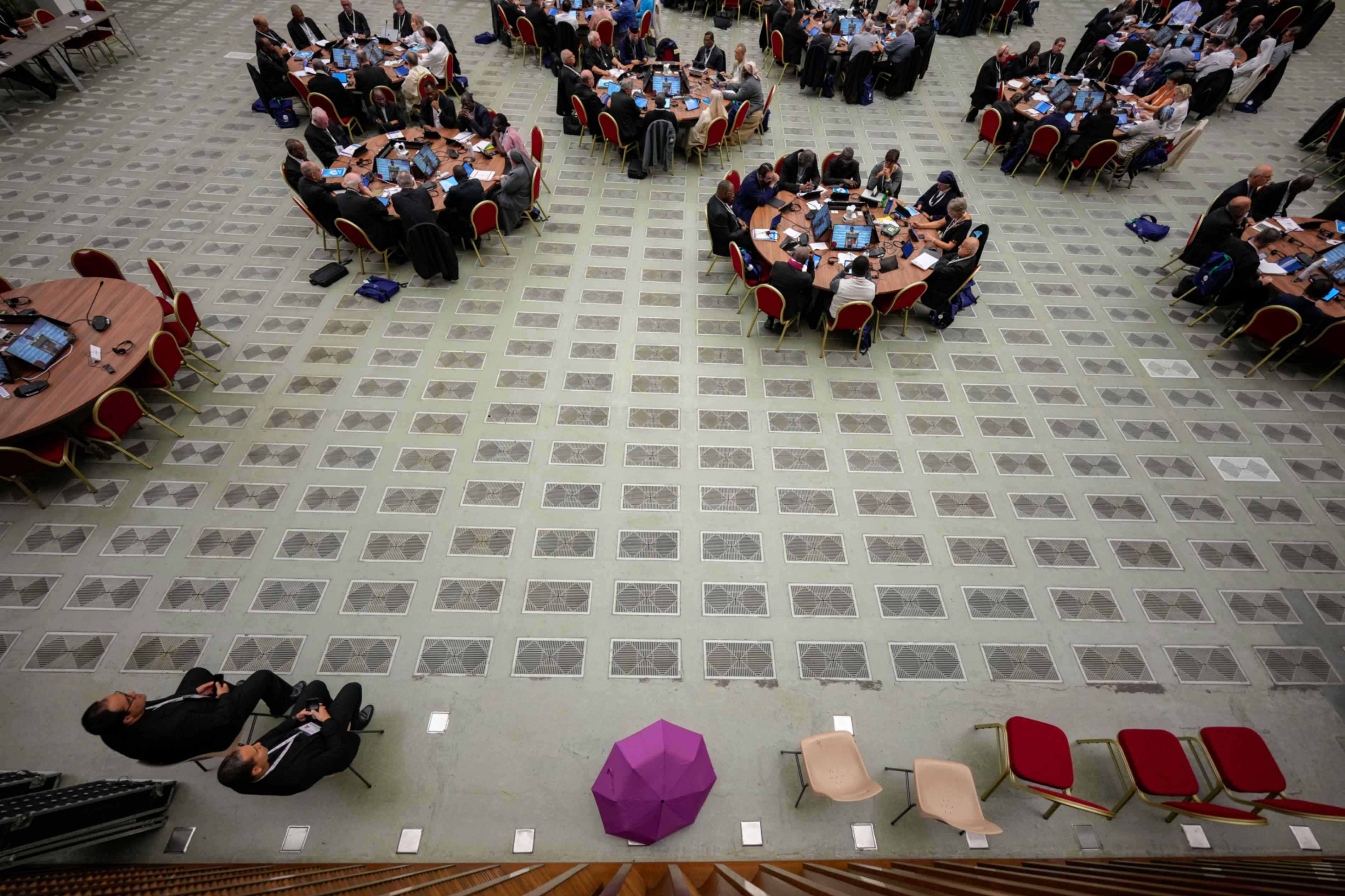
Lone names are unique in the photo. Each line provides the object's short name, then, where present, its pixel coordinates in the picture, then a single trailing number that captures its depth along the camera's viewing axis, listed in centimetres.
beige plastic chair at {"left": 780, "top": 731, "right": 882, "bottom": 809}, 426
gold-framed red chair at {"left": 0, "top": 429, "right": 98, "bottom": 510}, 554
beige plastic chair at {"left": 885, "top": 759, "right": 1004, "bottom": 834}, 424
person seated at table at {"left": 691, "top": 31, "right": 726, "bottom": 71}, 1166
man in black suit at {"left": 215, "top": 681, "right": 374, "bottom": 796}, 384
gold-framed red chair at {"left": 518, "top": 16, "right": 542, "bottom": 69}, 1283
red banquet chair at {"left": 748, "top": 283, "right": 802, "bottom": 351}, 731
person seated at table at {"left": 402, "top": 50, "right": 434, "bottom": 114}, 1065
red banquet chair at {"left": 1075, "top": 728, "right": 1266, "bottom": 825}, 434
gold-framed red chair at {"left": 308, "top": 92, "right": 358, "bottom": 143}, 1031
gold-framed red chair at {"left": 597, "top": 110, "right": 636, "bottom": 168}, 1014
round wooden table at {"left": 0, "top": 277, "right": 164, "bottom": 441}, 563
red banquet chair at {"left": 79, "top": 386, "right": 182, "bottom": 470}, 573
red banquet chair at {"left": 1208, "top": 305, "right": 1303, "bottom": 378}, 704
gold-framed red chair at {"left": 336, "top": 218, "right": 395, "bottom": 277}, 785
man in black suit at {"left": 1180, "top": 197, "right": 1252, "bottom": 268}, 789
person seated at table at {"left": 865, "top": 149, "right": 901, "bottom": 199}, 875
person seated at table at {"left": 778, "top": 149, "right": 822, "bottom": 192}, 888
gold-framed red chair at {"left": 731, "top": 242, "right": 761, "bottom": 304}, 769
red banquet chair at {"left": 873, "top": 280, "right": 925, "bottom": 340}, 733
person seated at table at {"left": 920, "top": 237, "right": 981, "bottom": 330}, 748
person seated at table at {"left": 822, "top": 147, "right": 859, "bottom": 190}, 894
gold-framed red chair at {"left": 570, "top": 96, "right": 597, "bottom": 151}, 1062
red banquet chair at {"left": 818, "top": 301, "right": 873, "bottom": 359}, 716
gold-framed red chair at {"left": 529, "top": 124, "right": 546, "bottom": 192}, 923
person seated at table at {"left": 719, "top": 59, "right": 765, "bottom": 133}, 1065
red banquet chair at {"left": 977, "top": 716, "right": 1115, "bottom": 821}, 433
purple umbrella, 411
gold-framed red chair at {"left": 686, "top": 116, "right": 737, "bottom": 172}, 1038
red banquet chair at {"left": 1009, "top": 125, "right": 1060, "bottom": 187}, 1005
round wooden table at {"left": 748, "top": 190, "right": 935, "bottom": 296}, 753
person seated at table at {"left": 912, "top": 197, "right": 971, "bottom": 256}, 776
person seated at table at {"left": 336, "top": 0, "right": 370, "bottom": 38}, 1189
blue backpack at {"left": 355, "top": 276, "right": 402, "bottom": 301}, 818
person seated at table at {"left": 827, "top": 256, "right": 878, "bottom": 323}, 702
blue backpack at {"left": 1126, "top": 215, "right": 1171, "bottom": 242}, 952
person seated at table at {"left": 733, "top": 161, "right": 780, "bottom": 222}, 822
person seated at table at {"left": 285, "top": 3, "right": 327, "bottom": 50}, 1147
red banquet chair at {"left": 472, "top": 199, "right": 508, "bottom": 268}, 820
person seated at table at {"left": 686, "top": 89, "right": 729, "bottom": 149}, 1026
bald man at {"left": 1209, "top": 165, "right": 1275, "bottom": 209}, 856
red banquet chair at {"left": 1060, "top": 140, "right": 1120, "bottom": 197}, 997
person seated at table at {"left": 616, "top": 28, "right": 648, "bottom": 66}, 1241
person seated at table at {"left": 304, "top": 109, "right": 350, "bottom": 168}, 869
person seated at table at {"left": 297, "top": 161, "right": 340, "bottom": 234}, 799
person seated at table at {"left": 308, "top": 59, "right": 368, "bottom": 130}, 1027
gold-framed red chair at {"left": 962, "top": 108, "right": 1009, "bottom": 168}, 1060
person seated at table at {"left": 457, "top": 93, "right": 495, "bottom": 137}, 940
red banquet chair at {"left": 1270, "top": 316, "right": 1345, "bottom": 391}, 699
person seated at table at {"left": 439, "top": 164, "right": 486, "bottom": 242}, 825
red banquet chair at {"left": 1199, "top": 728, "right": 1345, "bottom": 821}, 421
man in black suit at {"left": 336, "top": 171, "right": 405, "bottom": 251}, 779
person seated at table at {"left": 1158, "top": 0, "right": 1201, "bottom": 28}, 1384
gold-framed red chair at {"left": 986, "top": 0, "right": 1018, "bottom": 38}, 1510
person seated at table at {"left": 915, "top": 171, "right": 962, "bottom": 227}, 851
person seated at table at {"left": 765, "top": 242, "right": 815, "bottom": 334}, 722
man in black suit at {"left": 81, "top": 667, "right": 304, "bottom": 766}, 394
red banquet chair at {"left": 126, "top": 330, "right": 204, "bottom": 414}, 622
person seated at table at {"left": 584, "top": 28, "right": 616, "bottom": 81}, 1143
